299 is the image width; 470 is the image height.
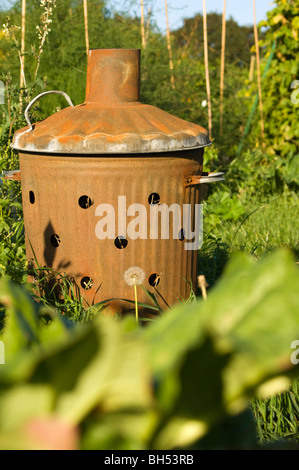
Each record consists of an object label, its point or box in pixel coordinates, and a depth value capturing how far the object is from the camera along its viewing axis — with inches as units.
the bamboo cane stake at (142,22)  225.6
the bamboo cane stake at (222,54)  237.5
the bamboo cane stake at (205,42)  222.4
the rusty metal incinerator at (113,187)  99.0
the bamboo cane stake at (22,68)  142.6
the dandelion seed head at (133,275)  105.6
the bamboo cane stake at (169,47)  243.6
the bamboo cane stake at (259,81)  250.1
